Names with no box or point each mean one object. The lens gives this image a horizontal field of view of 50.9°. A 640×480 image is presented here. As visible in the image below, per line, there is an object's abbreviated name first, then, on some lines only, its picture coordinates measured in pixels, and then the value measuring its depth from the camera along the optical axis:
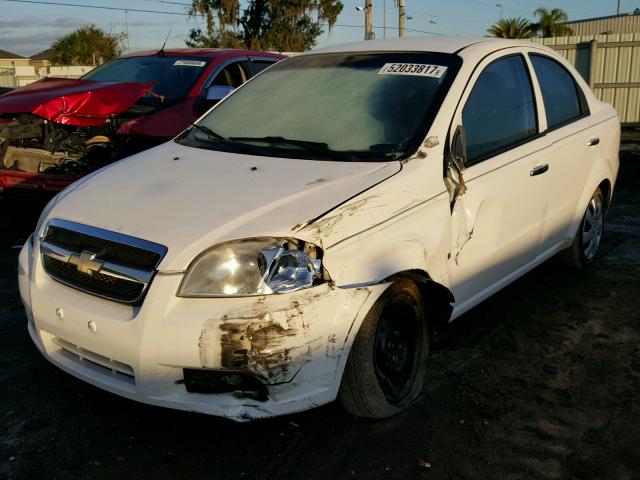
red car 5.91
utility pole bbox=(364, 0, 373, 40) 26.22
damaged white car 2.59
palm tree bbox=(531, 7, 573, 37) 36.12
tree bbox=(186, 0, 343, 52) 36.53
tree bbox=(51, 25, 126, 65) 42.50
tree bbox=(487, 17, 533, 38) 31.06
